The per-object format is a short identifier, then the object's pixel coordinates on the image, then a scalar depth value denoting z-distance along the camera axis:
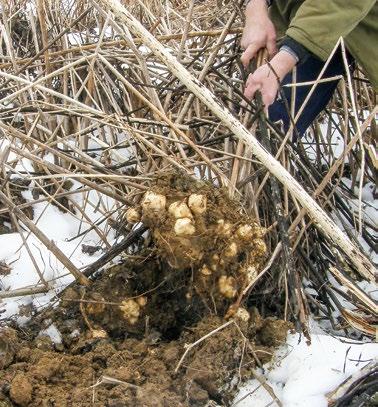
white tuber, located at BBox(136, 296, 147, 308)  1.77
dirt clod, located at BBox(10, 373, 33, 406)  1.45
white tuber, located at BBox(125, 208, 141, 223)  1.68
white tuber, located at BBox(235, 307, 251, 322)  1.68
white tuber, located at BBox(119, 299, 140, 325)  1.75
